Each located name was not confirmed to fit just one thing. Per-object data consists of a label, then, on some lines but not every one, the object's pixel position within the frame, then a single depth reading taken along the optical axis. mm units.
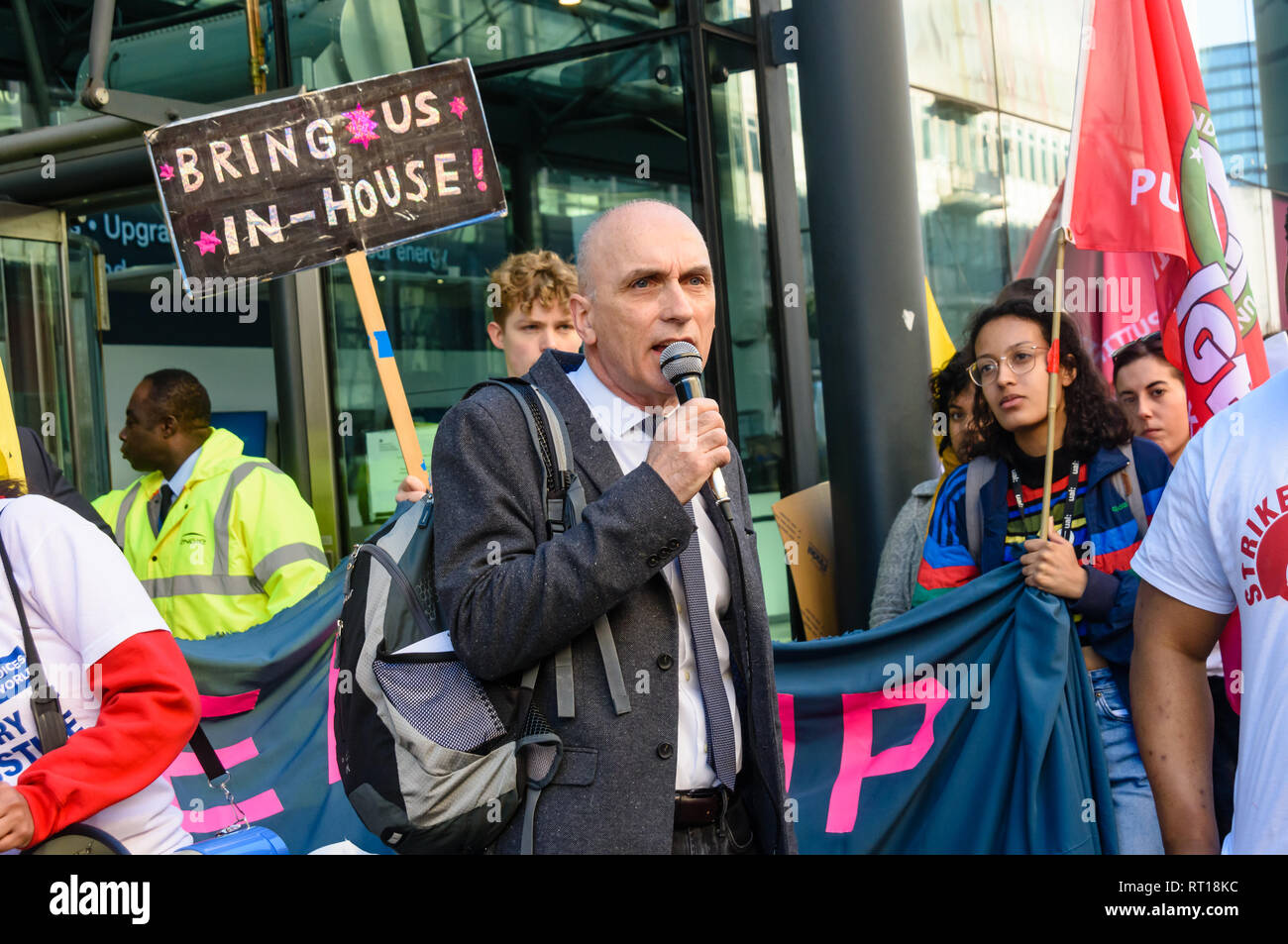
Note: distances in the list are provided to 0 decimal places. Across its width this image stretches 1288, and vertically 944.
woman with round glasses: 3334
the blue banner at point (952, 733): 3322
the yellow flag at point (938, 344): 5387
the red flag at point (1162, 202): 3852
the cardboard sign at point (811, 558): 5242
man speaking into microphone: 1811
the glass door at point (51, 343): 6430
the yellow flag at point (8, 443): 2881
